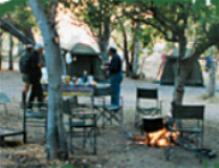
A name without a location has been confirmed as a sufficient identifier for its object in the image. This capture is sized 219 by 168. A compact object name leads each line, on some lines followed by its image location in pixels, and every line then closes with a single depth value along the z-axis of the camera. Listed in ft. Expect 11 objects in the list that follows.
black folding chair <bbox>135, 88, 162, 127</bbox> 37.09
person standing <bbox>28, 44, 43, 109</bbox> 41.11
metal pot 32.73
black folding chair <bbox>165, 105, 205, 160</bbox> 27.86
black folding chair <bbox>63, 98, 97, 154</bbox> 26.89
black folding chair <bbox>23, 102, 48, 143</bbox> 29.76
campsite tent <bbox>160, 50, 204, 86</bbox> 83.56
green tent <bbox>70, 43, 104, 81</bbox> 83.41
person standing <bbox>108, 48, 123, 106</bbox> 42.37
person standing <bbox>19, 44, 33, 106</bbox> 40.65
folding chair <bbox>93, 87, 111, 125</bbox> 35.77
